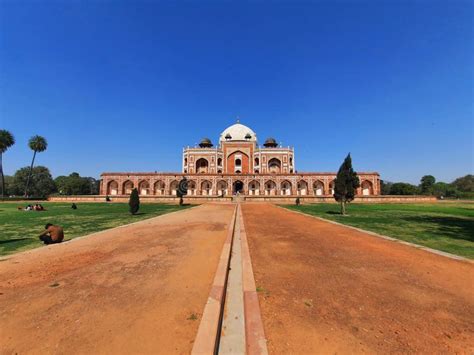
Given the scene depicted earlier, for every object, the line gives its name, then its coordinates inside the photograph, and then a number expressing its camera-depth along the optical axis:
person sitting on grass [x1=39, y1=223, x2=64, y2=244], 7.51
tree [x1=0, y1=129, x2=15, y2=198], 49.91
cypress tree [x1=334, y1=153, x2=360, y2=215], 19.66
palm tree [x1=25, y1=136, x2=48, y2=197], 56.06
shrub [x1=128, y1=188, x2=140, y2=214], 17.73
